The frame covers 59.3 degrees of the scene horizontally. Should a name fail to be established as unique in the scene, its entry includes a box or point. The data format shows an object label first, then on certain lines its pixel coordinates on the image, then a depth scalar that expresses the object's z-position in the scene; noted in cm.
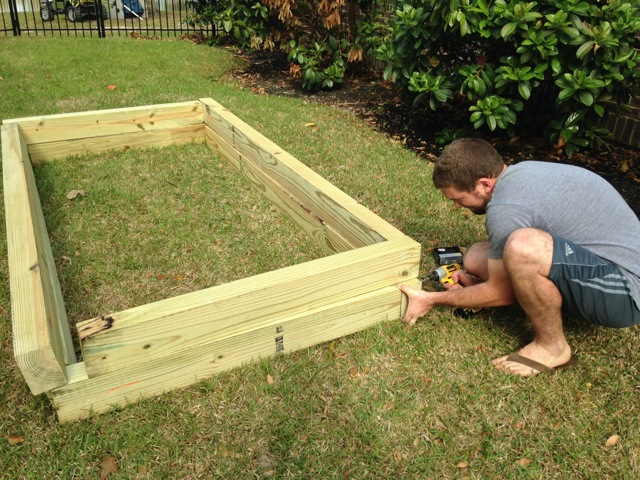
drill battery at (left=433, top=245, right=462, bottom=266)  345
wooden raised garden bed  219
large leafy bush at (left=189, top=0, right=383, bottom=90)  740
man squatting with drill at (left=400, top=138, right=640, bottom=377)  238
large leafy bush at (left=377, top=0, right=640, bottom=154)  432
